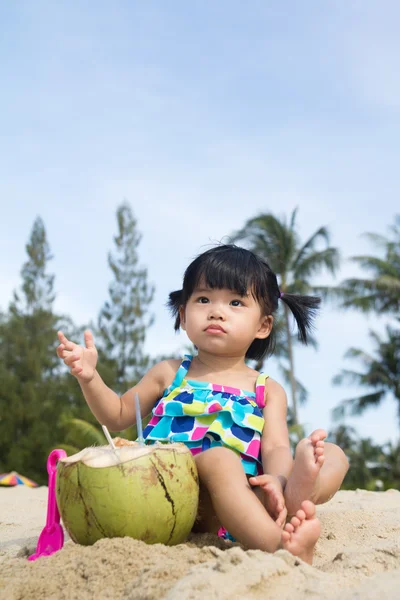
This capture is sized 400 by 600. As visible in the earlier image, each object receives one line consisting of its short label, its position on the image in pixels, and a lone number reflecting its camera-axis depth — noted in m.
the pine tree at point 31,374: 25.27
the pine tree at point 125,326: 25.97
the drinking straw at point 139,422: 2.43
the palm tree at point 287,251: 24.73
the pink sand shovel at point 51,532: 2.49
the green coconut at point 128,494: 2.15
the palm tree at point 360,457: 24.08
